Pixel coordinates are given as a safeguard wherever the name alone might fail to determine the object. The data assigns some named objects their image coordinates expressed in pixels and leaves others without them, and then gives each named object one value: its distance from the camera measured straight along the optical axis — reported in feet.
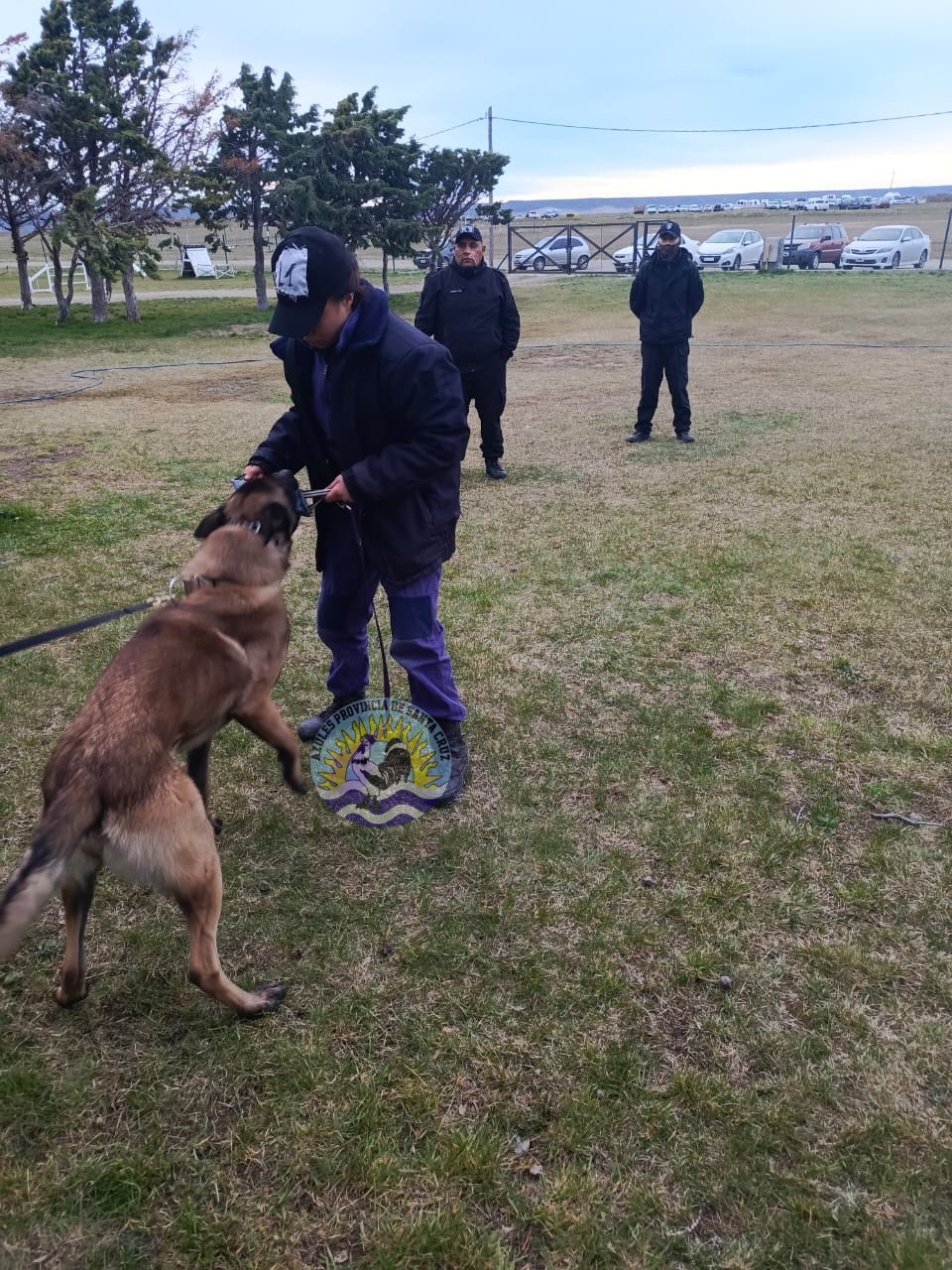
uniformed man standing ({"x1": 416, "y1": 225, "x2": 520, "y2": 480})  22.74
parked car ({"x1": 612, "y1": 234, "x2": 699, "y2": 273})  93.31
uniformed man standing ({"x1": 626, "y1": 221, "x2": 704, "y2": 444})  26.16
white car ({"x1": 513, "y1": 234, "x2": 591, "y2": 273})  104.06
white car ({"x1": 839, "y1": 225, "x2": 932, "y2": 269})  90.79
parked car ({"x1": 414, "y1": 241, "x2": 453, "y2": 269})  78.95
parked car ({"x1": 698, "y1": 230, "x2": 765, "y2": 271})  94.84
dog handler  8.53
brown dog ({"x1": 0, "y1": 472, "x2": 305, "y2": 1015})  6.25
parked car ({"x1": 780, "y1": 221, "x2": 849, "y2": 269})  94.48
